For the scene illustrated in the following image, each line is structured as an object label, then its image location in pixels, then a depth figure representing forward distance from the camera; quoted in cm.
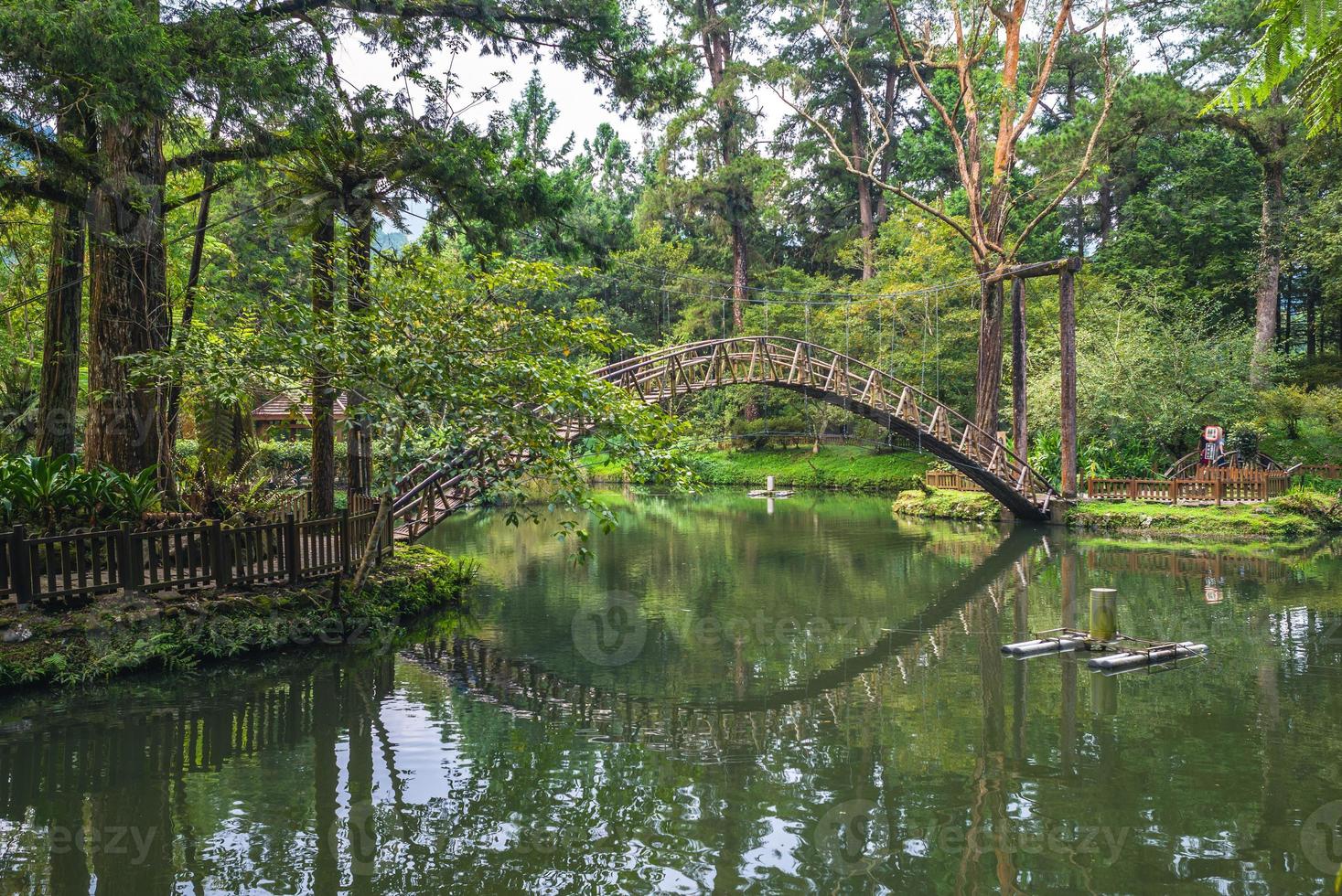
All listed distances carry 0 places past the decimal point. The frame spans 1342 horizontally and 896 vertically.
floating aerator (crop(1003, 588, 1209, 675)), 1099
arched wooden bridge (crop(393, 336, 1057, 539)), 1571
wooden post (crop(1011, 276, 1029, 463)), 2575
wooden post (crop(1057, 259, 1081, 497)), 2511
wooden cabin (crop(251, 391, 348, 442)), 2978
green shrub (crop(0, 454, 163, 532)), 1130
